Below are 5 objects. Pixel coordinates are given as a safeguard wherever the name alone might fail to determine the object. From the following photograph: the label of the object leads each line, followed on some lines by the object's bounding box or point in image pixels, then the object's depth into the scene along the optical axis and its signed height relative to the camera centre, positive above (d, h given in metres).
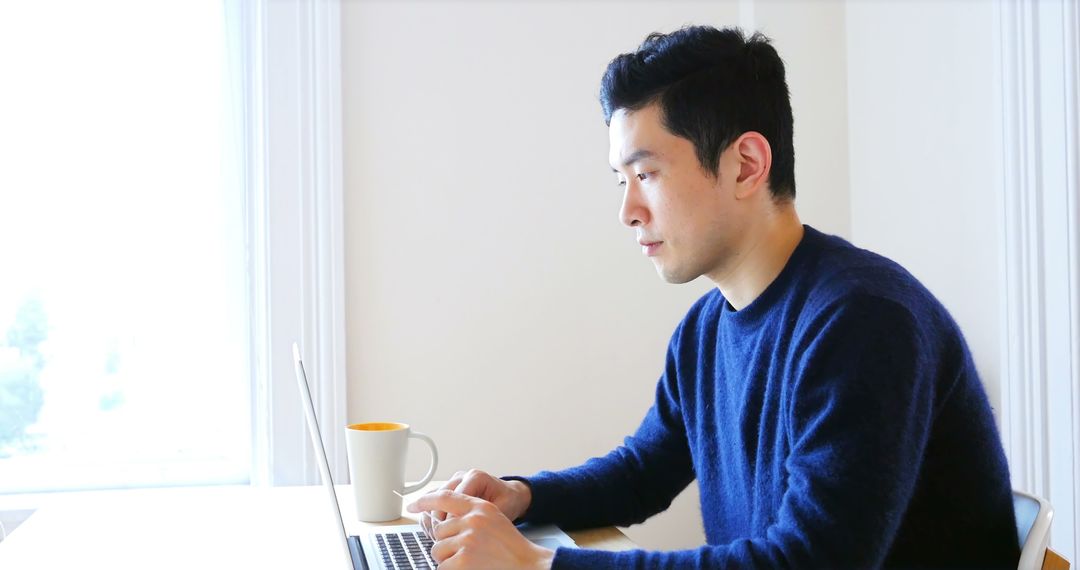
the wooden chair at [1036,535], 0.93 -0.26
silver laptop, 0.98 -0.30
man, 0.87 -0.12
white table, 1.07 -0.31
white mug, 1.22 -0.24
